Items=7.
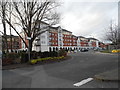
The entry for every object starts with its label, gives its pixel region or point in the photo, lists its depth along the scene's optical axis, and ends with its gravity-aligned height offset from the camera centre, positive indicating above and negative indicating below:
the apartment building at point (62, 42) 41.23 +2.24
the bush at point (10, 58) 10.76 -1.49
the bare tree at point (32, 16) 13.93 +4.65
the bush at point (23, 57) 12.14 -1.47
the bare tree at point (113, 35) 32.92 +3.72
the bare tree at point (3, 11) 14.04 +5.23
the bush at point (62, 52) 17.84 -1.30
